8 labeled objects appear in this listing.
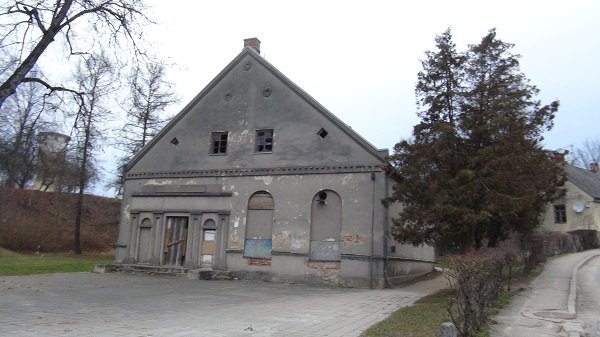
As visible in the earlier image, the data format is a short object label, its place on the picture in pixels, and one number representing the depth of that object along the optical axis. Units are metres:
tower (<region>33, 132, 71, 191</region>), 24.02
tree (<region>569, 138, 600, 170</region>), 61.28
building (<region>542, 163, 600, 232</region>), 40.19
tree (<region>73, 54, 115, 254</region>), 15.58
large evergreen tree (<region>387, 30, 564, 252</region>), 14.24
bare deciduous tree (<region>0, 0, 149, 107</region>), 13.73
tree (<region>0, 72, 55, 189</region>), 17.28
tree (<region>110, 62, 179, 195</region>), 35.00
